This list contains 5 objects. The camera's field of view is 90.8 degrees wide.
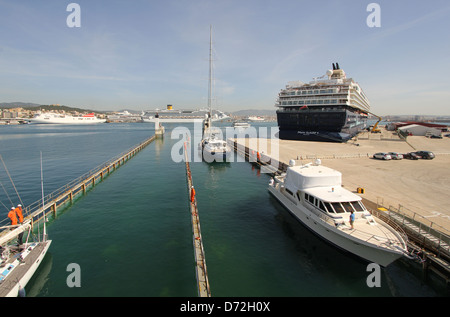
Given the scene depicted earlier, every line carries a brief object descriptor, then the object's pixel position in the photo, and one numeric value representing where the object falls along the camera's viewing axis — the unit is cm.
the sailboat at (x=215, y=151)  4662
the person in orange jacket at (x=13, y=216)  1415
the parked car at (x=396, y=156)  4094
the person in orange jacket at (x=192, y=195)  2176
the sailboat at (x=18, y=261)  1088
